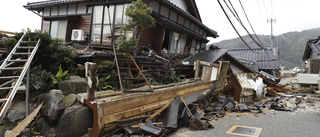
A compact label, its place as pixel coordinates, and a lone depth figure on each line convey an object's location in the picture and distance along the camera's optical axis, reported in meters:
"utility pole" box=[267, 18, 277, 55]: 24.15
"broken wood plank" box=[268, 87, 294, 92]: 13.07
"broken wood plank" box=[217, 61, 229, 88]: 8.91
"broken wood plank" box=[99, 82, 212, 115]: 4.27
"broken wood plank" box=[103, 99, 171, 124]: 4.30
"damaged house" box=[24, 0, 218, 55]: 9.83
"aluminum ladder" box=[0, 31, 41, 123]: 5.31
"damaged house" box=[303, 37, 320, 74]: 16.03
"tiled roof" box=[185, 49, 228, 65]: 11.56
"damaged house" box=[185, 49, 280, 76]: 12.55
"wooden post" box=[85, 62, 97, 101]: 4.34
